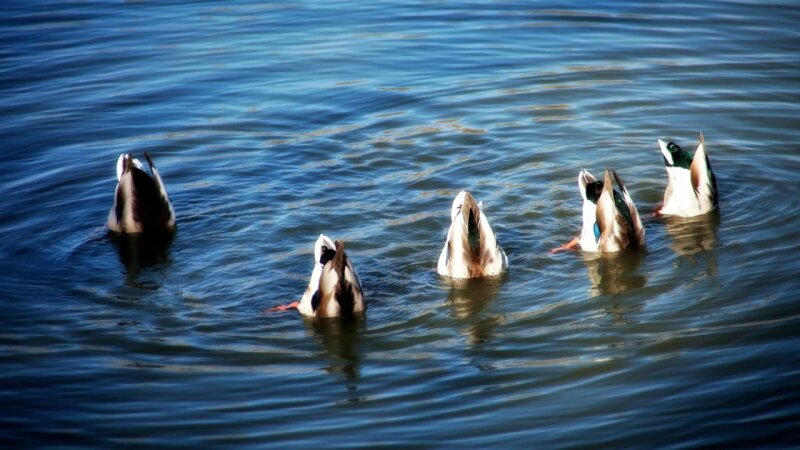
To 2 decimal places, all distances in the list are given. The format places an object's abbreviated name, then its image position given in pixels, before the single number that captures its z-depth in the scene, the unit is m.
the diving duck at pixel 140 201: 19.78
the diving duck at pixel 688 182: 19.24
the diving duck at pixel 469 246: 17.06
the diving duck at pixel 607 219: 17.89
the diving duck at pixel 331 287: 16.11
